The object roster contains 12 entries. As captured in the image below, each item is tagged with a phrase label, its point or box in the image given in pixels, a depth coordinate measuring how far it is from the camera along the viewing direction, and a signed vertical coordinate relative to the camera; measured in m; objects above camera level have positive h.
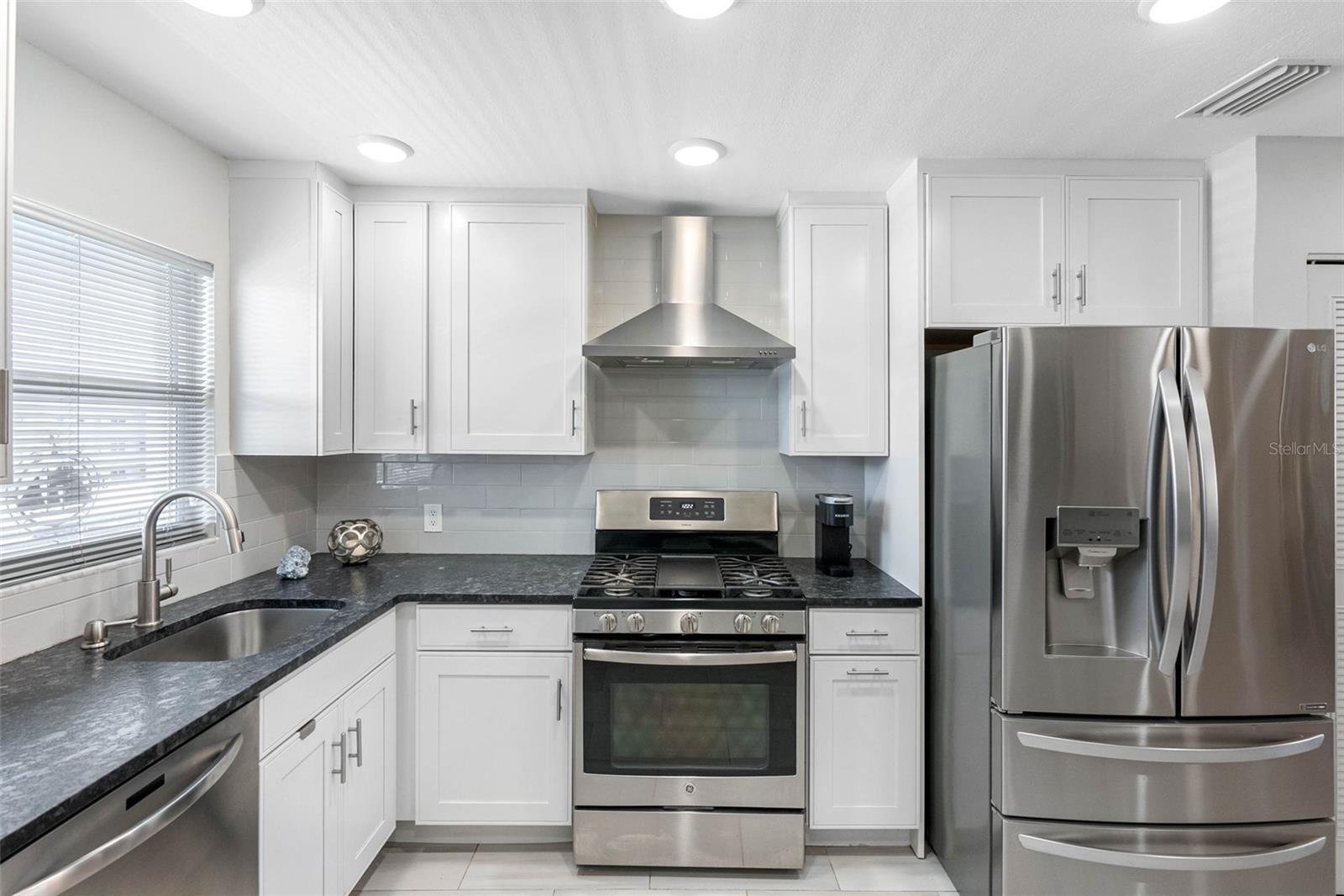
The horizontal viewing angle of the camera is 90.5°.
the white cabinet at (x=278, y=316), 2.38 +0.48
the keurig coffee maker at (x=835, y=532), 2.52 -0.33
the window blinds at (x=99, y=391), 1.66 +0.16
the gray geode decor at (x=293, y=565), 2.40 -0.42
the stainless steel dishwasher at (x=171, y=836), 1.00 -0.66
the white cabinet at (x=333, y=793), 1.59 -0.95
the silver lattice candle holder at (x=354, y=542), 2.63 -0.37
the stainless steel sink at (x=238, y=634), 1.95 -0.58
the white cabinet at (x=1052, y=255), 2.34 +0.68
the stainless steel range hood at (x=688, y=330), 2.47 +0.46
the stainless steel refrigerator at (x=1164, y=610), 1.80 -0.45
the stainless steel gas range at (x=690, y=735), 2.20 -0.95
